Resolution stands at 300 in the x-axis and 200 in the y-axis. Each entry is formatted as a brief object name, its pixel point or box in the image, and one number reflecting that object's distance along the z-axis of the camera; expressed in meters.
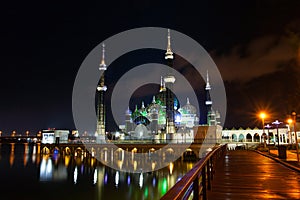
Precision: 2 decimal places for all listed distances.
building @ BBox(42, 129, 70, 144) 98.25
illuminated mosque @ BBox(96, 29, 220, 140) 91.69
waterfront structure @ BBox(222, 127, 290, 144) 83.69
